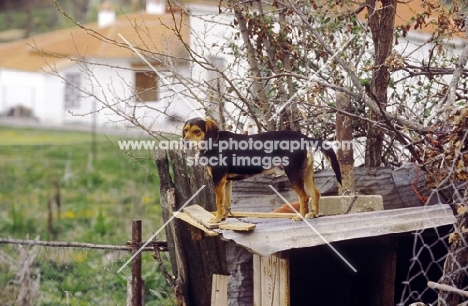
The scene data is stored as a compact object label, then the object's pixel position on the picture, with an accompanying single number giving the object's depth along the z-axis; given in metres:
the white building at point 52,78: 29.80
